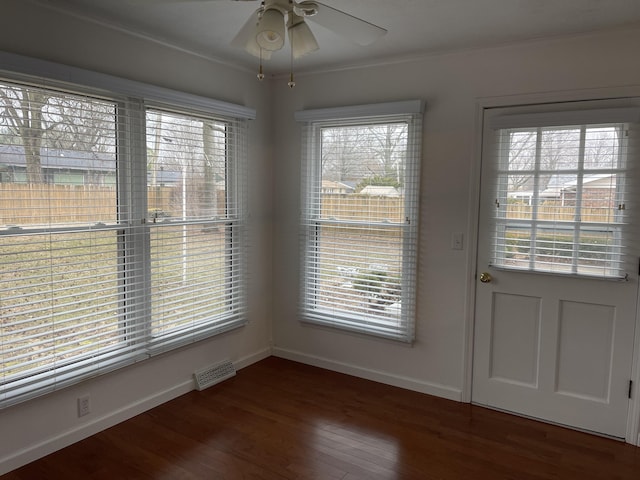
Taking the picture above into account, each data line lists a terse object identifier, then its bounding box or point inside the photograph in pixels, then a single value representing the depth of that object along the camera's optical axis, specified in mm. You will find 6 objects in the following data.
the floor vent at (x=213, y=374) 3355
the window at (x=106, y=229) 2326
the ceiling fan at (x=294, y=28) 1736
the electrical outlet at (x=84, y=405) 2645
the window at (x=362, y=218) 3335
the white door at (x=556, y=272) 2723
